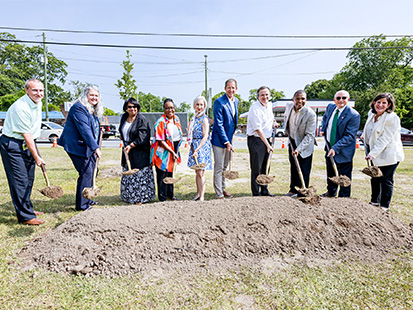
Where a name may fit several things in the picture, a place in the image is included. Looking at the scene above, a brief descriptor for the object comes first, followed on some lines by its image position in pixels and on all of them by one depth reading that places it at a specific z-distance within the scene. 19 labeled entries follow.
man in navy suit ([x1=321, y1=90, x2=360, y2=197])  3.73
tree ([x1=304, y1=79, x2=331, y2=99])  57.66
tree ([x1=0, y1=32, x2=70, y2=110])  34.15
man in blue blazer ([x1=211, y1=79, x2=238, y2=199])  3.80
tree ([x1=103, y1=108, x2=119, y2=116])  57.38
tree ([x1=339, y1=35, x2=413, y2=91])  32.38
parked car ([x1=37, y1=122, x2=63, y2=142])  16.14
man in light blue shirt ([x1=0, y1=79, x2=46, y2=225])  2.92
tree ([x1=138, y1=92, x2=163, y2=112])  80.86
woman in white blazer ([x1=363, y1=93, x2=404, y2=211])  3.35
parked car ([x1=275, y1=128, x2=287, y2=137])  23.18
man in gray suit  3.83
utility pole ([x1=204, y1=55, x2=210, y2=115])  27.86
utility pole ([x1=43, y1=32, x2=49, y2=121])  20.90
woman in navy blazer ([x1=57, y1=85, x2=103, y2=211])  3.37
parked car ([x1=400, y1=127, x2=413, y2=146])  15.30
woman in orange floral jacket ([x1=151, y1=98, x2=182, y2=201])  3.91
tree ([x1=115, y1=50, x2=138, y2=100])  15.98
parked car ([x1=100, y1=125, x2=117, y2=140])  19.45
